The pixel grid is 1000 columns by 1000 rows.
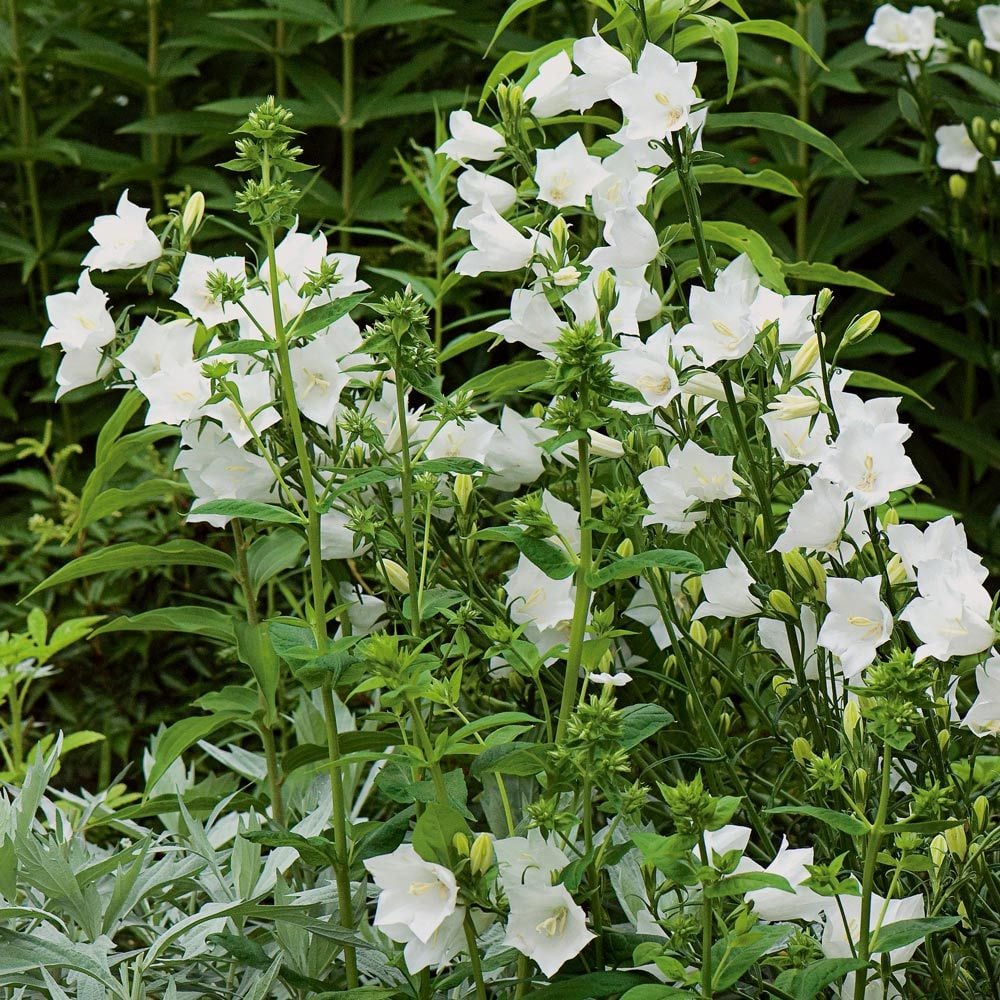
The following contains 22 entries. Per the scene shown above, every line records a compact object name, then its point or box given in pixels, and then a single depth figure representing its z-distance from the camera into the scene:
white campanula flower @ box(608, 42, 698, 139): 2.60
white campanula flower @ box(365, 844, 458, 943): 2.55
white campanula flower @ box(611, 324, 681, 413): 2.62
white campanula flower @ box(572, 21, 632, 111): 2.66
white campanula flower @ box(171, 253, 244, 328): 2.66
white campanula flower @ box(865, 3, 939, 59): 3.32
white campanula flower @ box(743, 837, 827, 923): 2.57
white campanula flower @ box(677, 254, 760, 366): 2.59
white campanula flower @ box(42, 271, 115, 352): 2.68
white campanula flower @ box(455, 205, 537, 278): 2.64
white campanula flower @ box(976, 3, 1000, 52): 3.44
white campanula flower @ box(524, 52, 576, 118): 2.69
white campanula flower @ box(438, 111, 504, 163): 2.69
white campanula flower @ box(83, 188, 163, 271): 2.67
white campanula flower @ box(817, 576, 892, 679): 2.56
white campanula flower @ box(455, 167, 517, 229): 2.69
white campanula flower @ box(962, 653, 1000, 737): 2.56
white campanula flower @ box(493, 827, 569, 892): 2.57
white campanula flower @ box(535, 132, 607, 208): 2.66
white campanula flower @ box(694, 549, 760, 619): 2.63
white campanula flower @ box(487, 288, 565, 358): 2.62
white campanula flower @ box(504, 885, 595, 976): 2.56
